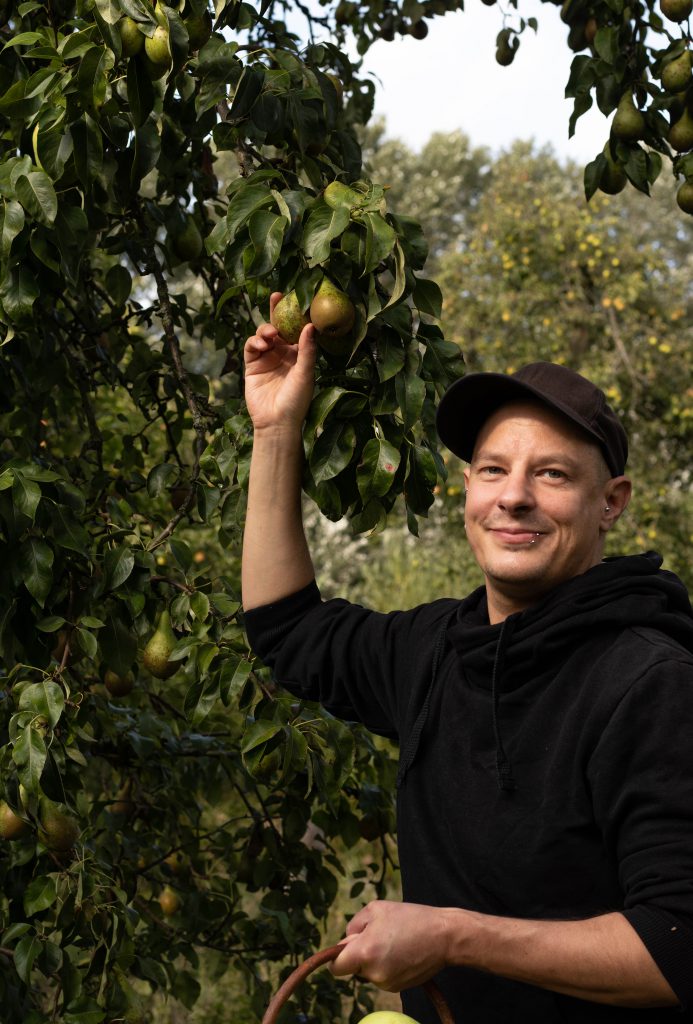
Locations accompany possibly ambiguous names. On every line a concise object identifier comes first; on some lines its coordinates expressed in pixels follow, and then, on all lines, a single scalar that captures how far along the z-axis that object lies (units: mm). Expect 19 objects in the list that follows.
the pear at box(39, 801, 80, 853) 1778
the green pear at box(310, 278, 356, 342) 1464
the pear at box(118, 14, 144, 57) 1545
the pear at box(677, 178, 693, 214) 2258
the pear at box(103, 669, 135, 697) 2248
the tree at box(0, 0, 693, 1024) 1540
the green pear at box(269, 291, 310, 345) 1522
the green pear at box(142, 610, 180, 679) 1962
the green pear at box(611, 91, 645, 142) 2180
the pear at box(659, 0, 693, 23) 2191
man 1140
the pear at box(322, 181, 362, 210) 1449
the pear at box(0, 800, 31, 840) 1871
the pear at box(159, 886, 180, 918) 2840
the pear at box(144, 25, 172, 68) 1549
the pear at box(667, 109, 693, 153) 2217
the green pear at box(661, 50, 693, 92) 2154
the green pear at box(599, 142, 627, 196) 2254
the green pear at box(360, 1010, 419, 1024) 1076
